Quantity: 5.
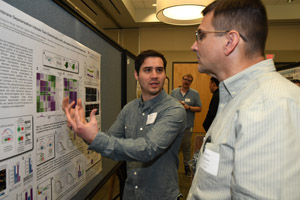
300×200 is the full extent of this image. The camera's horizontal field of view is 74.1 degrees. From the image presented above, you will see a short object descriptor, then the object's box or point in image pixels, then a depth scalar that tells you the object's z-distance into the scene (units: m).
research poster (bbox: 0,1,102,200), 0.62
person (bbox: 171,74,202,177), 3.50
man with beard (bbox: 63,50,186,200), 0.89
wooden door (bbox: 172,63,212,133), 5.50
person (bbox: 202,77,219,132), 2.54
